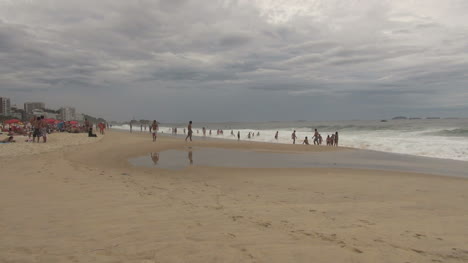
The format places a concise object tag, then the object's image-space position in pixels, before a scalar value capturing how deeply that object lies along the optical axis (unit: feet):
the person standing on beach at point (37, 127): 69.31
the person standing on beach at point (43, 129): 71.46
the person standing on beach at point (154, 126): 89.10
